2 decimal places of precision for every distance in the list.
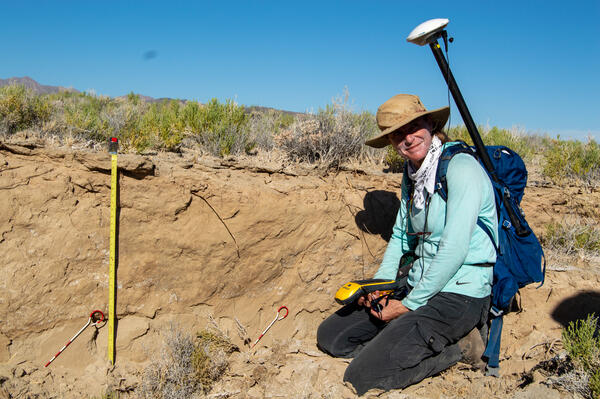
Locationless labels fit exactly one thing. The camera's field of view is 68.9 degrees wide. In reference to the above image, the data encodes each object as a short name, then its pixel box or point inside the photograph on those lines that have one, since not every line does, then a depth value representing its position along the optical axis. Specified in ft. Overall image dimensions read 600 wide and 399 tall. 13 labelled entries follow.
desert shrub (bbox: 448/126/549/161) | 21.91
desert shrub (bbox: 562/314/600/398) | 9.88
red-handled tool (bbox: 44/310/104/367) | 11.66
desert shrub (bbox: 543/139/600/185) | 17.19
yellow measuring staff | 11.35
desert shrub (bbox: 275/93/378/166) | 16.05
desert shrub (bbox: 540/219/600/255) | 15.26
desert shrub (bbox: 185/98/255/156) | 15.89
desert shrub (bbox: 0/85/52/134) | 14.15
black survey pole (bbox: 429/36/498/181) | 11.04
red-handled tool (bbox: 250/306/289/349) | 13.82
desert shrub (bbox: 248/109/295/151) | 18.35
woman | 9.89
